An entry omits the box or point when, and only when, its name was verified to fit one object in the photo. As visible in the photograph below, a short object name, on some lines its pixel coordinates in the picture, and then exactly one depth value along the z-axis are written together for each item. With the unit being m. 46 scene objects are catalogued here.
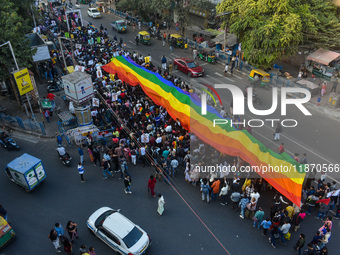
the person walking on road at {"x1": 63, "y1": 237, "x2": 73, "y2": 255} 12.19
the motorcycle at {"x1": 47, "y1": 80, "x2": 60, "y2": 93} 26.75
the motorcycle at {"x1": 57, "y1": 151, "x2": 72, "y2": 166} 17.83
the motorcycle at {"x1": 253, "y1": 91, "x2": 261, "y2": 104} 25.20
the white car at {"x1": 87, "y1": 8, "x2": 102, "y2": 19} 50.91
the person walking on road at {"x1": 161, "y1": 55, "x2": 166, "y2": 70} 30.60
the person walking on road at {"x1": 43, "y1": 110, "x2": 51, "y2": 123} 21.94
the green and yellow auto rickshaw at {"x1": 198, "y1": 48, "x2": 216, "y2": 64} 33.11
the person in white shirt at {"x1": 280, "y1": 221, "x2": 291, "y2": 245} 12.45
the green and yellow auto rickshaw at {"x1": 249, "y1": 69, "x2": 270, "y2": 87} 27.47
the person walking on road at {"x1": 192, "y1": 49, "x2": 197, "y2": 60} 33.97
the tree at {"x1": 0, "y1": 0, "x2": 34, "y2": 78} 21.27
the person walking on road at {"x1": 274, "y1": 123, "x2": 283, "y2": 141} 19.59
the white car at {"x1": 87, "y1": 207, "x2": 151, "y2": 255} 12.08
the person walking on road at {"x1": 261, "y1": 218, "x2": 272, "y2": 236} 12.74
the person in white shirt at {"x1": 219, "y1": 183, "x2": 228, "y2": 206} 14.53
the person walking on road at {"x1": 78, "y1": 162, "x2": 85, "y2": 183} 16.03
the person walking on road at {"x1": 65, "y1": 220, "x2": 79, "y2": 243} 12.65
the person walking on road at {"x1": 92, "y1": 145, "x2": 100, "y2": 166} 17.36
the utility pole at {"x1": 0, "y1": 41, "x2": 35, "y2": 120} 19.86
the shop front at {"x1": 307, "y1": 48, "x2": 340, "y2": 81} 27.53
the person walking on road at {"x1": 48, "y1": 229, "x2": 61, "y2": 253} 12.23
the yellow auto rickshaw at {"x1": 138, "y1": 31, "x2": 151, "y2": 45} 38.59
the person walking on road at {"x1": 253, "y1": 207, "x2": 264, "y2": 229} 13.16
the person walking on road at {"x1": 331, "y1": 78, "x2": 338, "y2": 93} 25.28
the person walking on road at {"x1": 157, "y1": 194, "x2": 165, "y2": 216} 14.04
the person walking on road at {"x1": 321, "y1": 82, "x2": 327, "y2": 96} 25.03
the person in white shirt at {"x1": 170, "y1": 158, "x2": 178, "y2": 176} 16.41
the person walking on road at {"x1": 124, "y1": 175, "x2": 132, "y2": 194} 15.26
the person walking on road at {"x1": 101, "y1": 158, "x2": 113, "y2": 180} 16.34
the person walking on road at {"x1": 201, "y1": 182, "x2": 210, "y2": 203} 14.75
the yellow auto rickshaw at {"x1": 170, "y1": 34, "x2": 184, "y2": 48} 37.20
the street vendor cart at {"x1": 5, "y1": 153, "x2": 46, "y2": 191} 15.21
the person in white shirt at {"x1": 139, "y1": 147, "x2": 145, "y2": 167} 17.41
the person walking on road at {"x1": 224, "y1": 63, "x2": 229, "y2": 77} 29.76
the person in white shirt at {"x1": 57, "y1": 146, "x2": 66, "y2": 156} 17.46
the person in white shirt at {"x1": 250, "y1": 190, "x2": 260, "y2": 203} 13.84
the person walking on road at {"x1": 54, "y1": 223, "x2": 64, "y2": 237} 12.43
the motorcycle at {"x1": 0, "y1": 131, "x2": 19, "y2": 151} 18.89
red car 29.56
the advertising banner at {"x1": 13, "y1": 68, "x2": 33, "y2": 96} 20.14
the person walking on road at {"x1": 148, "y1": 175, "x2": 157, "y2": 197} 15.15
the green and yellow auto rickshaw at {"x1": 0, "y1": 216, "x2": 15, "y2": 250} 12.62
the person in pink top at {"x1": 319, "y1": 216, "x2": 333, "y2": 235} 12.43
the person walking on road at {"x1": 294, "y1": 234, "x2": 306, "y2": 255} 11.95
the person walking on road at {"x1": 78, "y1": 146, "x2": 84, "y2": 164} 17.55
